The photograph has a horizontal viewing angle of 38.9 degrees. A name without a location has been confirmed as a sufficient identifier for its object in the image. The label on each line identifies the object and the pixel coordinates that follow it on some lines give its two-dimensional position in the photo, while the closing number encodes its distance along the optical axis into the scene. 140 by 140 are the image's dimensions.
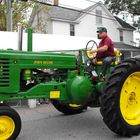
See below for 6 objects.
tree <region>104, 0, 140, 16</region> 19.59
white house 18.21
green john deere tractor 3.41
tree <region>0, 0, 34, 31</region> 13.66
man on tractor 3.90
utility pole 10.45
